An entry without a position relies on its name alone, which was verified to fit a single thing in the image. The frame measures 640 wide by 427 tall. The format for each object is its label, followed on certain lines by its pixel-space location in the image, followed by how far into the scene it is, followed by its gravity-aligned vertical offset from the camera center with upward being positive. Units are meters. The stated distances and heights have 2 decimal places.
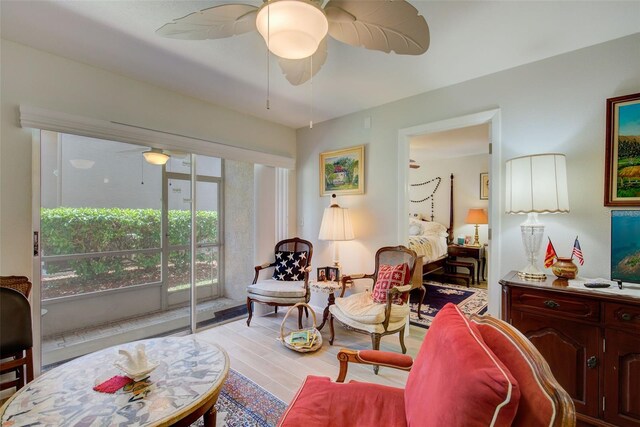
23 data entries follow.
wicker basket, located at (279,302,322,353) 2.60 -1.21
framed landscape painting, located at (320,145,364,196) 3.40 +0.52
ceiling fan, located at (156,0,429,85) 1.18 +0.88
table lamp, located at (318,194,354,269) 3.27 -0.14
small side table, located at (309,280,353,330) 3.02 -0.81
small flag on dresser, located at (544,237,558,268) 2.06 -0.31
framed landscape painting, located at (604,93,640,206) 1.88 +0.42
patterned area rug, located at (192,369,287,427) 1.82 -1.33
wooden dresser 1.58 -0.75
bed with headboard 4.63 -0.44
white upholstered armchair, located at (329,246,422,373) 2.45 -0.84
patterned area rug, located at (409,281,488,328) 3.58 -1.25
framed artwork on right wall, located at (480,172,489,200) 5.44 +0.54
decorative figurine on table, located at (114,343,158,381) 1.45 -0.80
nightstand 5.04 -0.71
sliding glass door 2.61 -0.32
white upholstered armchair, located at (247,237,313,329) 3.13 -0.82
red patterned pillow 2.70 -0.65
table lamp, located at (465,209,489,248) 5.24 -0.08
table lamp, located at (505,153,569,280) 1.93 +0.15
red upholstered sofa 0.75 -0.53
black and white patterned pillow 3.59 -0.67
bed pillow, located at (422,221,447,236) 5.48 -0.30
